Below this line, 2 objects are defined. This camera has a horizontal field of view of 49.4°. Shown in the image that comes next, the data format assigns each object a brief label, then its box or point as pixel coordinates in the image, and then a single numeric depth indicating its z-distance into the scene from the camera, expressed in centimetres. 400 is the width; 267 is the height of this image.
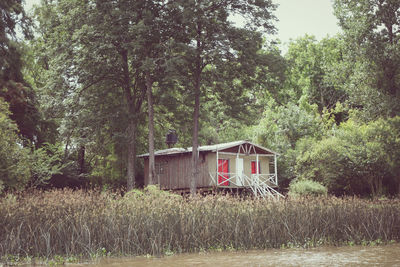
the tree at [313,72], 4391
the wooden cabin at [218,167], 2680
